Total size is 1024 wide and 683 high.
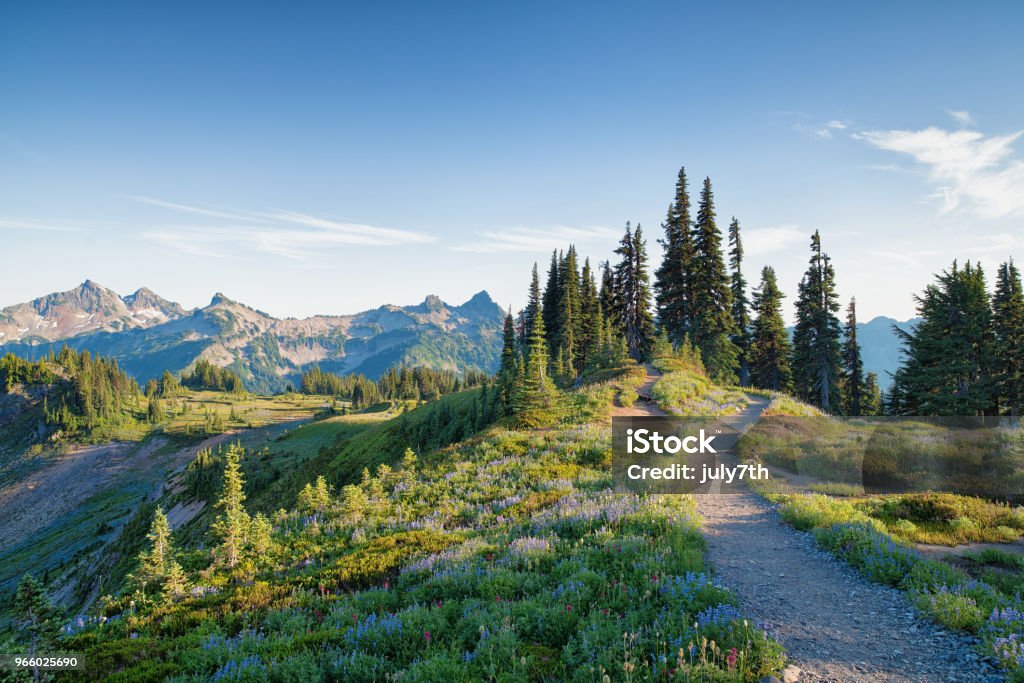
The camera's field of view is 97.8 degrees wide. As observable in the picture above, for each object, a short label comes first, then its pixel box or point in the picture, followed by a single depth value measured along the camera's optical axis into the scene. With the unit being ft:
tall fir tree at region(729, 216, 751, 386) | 175.94
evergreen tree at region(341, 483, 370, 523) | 43.86
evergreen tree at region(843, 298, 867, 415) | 167.63
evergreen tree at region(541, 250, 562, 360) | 204.32
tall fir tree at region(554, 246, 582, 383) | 180.73
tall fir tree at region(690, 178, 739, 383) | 154.92
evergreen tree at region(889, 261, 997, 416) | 116.16
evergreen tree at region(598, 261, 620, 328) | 199.31
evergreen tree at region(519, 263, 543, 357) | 177.10
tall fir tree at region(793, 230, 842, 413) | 155.63
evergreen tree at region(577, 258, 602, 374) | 189.71
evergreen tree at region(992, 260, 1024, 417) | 118.32
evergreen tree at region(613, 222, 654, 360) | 176.96
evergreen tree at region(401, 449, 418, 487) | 52.26
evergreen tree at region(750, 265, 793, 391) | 172.35
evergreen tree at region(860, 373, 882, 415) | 183.70
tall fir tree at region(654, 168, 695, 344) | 163.43
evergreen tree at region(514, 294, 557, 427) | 75.36
